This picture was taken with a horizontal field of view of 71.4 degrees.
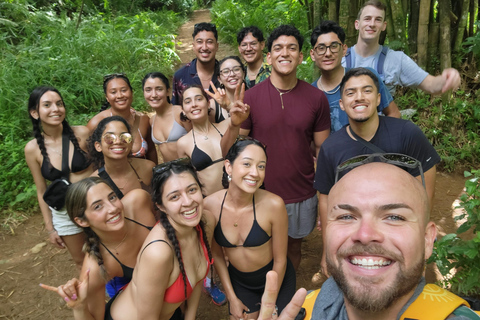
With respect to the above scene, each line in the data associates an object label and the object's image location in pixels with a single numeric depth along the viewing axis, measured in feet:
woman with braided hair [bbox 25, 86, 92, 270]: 10.73
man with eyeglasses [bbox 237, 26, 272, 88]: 13.61
